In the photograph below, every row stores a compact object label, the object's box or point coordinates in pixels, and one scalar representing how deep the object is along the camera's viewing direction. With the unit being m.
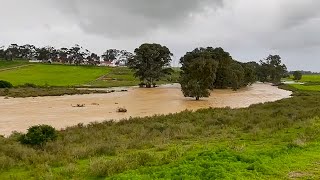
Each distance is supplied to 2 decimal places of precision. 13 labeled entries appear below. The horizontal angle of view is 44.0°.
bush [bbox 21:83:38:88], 83.94
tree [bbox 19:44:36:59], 179.12
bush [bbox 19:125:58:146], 17.50
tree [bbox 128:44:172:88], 93.69
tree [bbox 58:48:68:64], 179.00
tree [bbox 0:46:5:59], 159.00
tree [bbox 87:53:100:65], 175.19
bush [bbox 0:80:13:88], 78.44
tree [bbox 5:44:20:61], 163.75
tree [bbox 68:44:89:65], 173.25
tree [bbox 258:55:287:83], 144.62
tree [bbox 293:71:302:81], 160.15
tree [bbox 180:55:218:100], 58.84
